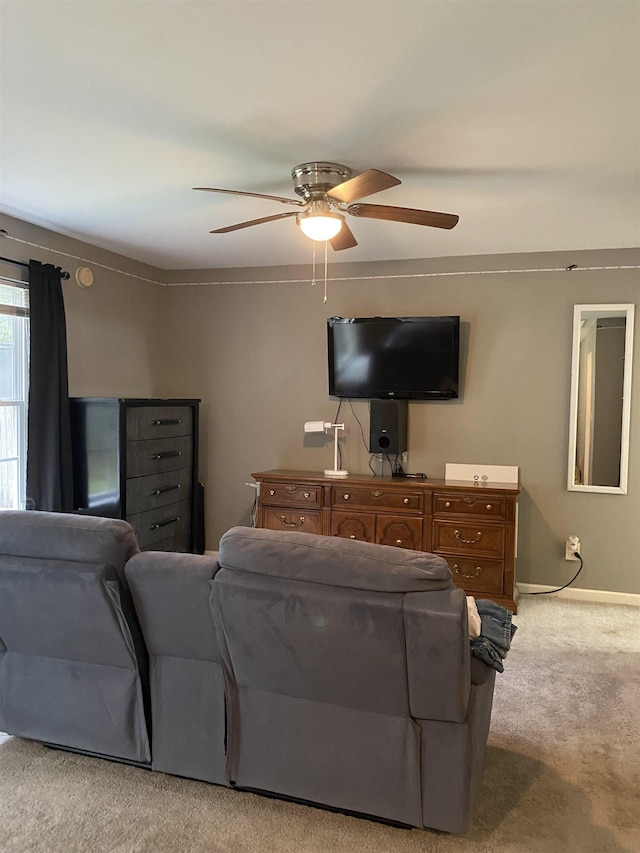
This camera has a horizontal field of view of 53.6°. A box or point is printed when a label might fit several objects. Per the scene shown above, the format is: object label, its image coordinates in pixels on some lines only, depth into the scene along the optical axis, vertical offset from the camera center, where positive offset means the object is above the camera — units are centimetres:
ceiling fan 280 +86
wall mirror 442 +2
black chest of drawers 421 -46
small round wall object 446 +85
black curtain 396 -2
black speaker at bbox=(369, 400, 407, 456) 475 -21
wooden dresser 423 -82
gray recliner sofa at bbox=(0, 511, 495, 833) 187 -87
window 391 +3
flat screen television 468 +31
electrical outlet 452 -105
